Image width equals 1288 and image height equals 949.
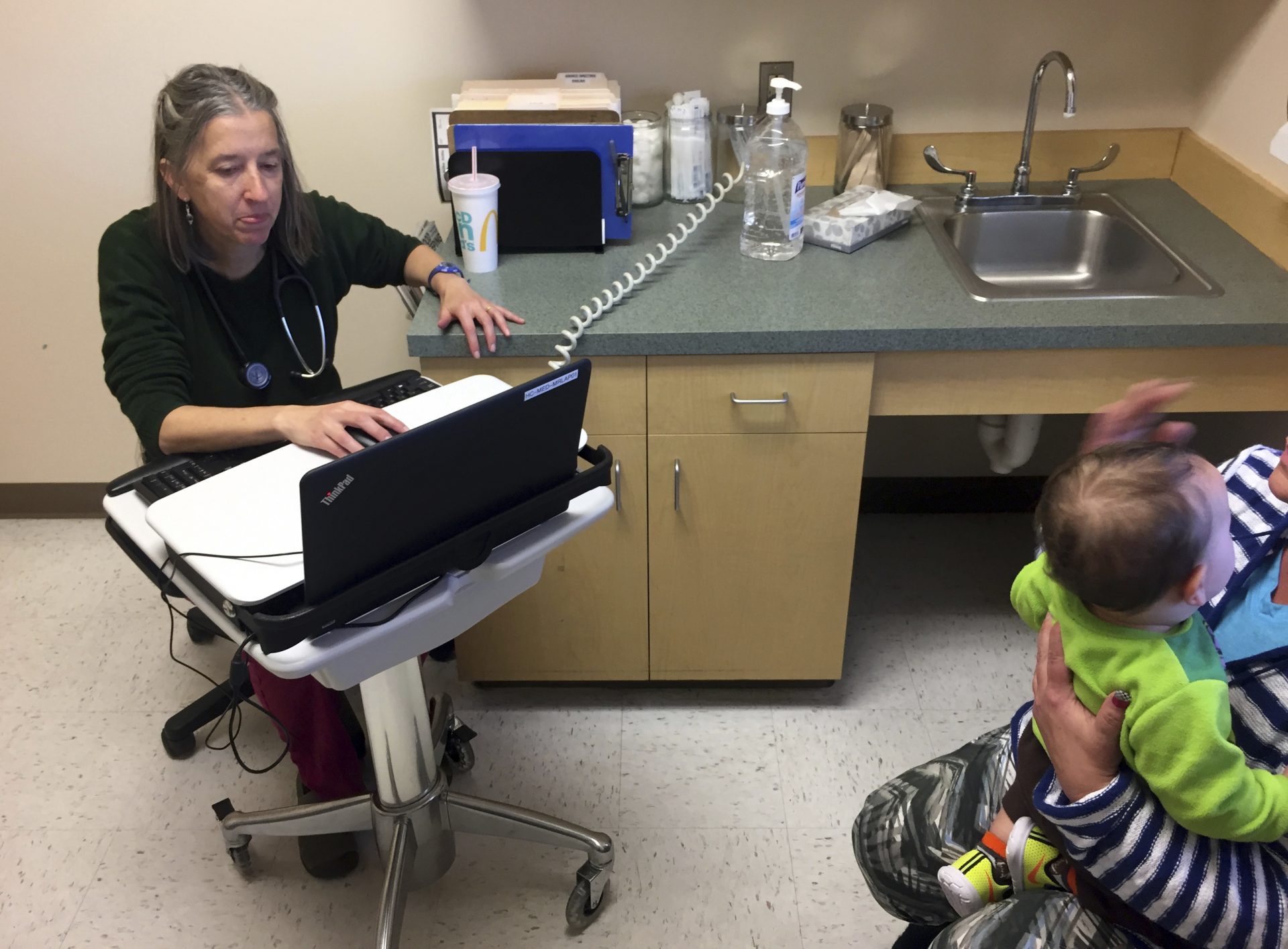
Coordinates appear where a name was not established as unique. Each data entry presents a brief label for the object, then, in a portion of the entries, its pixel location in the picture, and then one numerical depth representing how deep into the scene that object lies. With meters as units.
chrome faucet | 1.79
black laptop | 0.92
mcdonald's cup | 1.65
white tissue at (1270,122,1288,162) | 1.47
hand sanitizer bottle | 1.77
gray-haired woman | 1.37
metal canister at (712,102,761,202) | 1.94
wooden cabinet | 1.63
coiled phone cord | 1.56
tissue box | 1.79
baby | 0.88
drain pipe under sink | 1.99
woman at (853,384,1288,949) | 0.94
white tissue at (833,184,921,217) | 1.83
